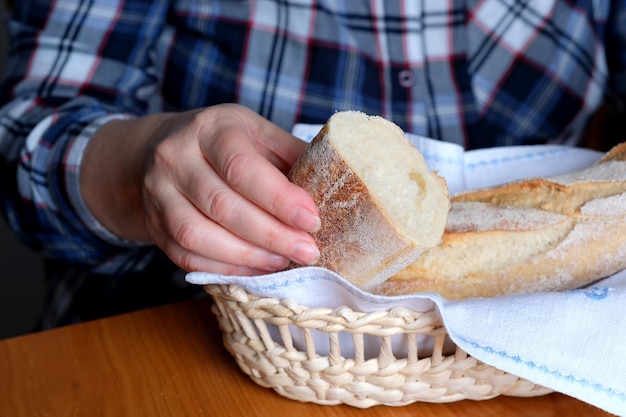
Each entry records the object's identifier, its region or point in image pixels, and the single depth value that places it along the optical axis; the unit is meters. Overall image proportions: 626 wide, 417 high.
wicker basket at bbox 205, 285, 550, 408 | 0.52
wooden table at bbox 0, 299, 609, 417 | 0.58
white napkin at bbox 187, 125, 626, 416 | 0.51
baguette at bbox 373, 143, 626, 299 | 0.64
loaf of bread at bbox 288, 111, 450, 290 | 0.55
